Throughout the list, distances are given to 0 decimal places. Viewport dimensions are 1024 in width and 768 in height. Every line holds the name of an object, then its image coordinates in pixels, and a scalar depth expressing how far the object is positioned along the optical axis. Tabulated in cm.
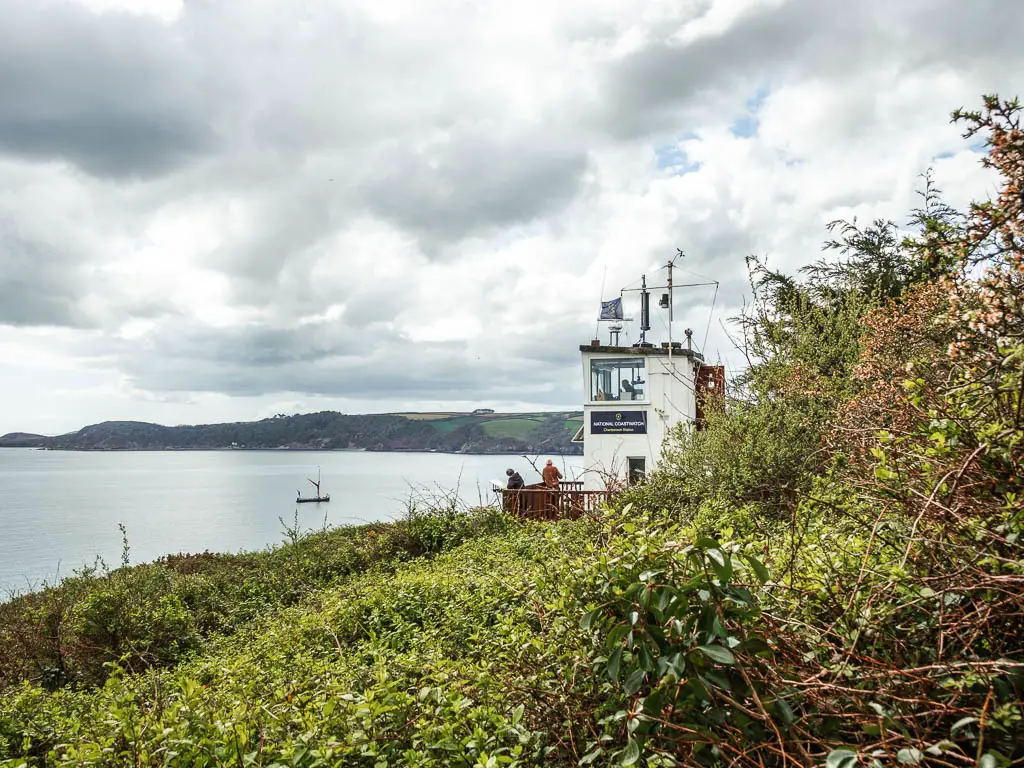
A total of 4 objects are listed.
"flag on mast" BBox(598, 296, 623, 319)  2491
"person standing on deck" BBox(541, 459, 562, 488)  1891
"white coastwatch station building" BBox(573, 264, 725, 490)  2211
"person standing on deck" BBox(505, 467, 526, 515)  1778
